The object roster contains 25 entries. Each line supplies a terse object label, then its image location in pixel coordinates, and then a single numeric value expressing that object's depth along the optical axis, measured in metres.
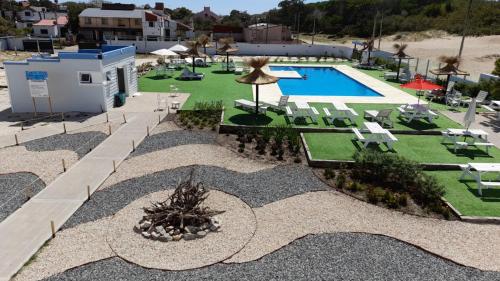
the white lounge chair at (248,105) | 17.64
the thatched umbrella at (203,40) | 33.43
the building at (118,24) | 58.44
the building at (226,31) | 62.59
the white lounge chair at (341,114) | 16.17
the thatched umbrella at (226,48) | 30.31
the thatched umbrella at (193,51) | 27.69
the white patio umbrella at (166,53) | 26.90
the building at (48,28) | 66.75
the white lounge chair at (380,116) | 15.76
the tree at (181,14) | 113.50
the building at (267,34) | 59.87
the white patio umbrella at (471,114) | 13.24
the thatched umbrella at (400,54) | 28.26
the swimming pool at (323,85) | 24.11
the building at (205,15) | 115.56
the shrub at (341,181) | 10.69
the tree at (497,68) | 19.91
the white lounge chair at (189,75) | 26.95
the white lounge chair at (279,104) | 17.88
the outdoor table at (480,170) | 10.13
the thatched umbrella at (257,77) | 16.35
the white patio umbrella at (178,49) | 28.89
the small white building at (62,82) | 17.25
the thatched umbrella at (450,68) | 21.34
